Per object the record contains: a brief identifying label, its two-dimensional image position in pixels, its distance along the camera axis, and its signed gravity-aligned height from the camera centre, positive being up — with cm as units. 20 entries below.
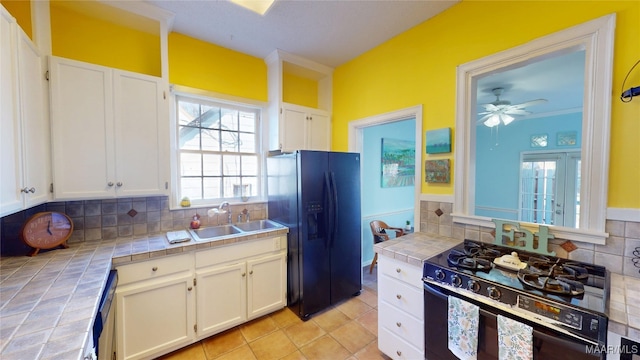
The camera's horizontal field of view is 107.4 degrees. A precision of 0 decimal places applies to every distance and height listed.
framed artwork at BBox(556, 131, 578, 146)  379 +59
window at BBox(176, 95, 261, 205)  248 +26
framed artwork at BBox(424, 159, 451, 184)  203 +3
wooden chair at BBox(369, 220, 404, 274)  312 -78
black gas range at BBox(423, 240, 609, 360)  98 -57
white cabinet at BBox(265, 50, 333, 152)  278 +76
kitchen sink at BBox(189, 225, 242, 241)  235 -60
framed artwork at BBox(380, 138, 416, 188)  375 +19
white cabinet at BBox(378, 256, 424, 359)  158 -97
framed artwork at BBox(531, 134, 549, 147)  403 +59
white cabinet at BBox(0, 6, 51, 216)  113 +28
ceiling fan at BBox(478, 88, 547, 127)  282 +77
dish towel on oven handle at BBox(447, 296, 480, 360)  126 -85
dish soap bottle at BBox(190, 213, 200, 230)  233 -49
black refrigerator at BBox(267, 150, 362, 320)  234 -50
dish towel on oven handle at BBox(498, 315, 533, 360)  108 -78
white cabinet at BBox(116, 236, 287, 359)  168 -100
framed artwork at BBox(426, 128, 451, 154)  200 +29
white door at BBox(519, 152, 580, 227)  386 -23
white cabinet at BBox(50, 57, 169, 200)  168 +33
